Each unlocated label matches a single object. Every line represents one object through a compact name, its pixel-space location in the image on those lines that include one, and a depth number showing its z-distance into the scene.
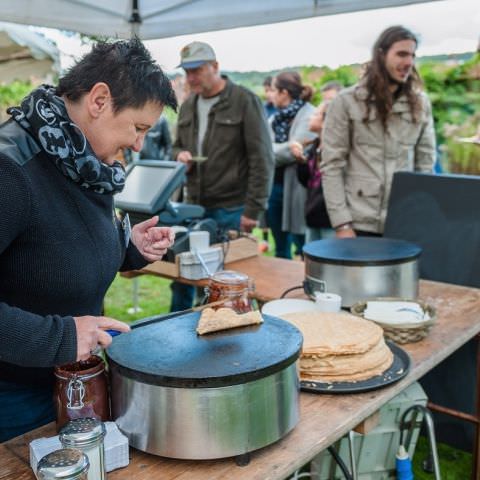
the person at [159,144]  6.12
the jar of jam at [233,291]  1.57
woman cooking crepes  0.99
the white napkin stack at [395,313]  1.69
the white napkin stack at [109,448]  1.01
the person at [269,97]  5.47
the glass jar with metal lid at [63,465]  0.83
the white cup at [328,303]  1.73
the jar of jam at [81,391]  1.09
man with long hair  2.54
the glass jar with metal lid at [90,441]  0.94
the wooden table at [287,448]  1.05
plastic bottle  1.85
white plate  1.81
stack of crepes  1.35
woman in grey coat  4.48
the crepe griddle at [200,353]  1.02
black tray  1.33
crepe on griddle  1.25
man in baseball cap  3.37
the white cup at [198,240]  2.54
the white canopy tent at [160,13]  3.03
